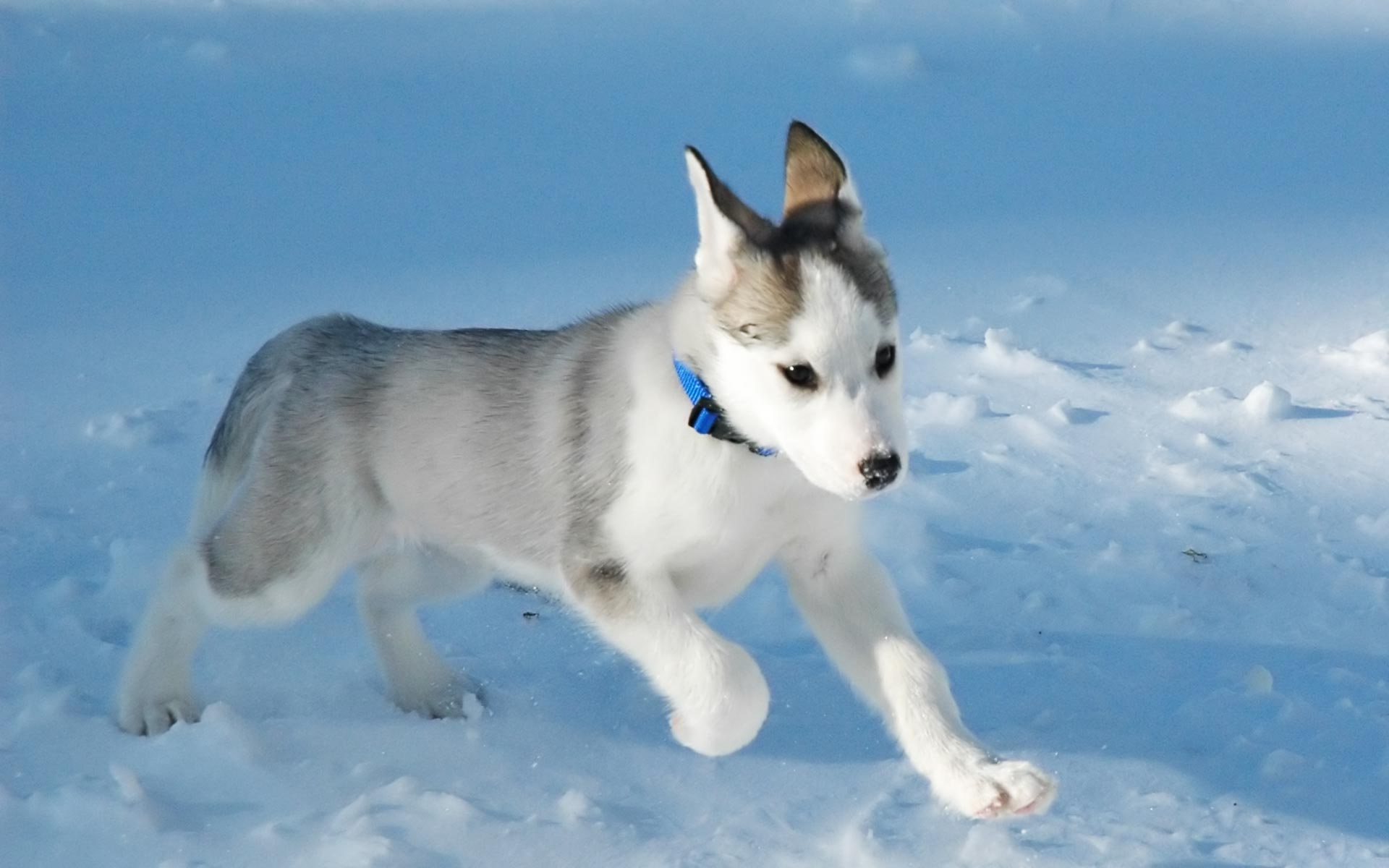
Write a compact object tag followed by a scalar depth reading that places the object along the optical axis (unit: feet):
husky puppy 19.99
